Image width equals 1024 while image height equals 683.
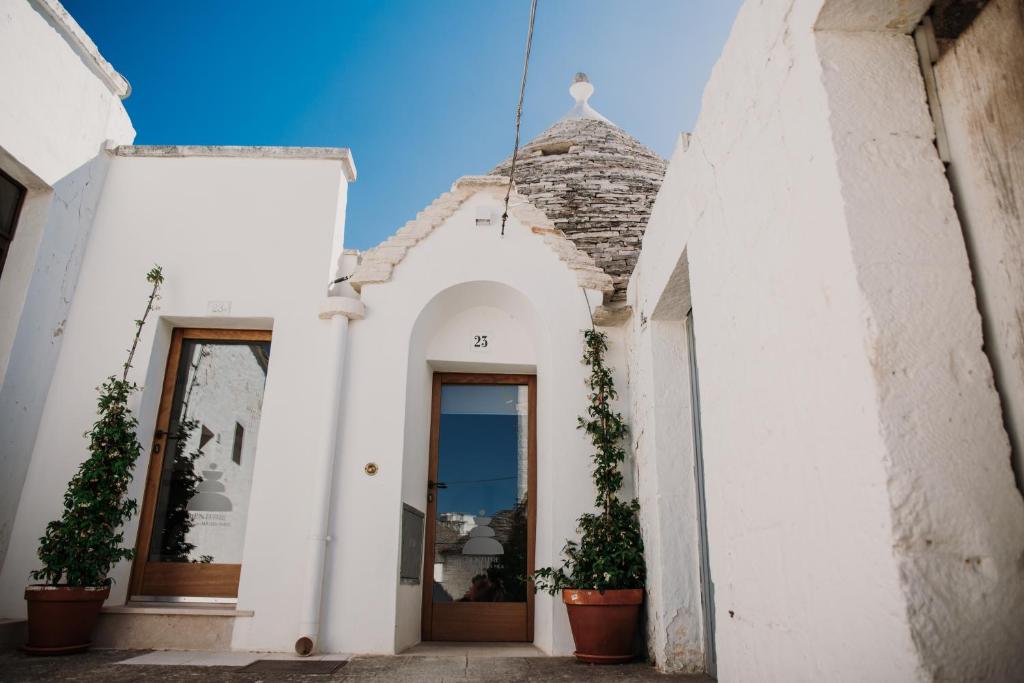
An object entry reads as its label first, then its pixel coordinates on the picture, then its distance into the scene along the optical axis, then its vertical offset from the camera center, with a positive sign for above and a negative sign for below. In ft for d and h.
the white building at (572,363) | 5.94 +3.33
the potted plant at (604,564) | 14.23 +0.04
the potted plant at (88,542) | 13.97 +0.38
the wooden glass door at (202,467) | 16.89 +2.41
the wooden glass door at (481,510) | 17.60 +1.44
